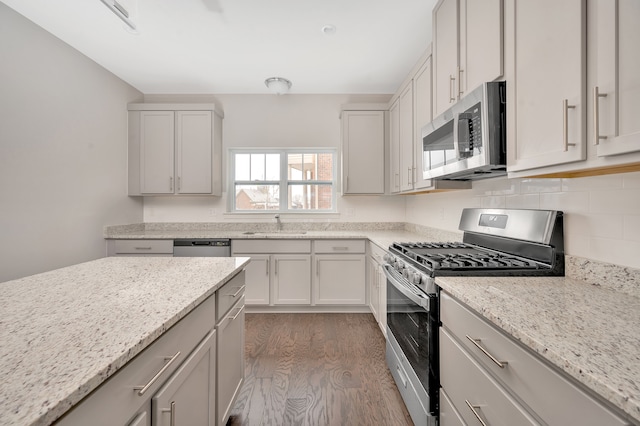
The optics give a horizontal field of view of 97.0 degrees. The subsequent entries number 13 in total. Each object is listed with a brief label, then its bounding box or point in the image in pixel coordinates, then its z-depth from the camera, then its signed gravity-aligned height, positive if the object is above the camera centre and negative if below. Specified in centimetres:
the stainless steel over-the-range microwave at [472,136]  136 +40
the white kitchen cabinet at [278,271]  319 -69
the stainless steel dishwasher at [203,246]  316 -41
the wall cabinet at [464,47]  137 +91
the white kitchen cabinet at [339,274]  320 -73
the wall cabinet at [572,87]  82 +42
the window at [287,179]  388 +42
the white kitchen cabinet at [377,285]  249 -74
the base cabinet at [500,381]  66 -50
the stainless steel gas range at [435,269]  137 -30
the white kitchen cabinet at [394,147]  307 +71
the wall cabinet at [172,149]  348 +75
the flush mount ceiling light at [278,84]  327 +148
